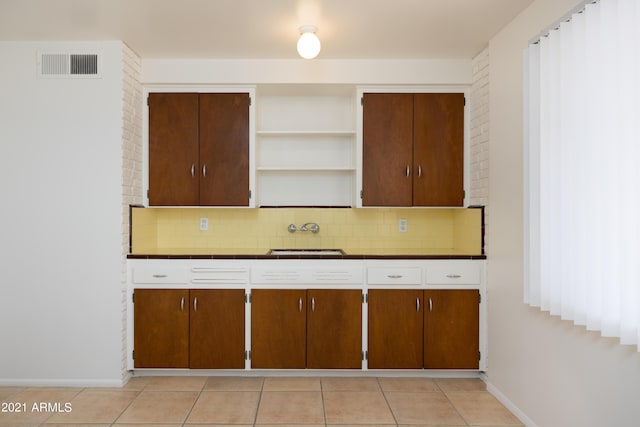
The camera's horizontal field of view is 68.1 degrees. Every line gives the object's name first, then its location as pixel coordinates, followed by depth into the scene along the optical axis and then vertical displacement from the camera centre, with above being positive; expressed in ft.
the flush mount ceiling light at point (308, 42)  10.19 +3.78
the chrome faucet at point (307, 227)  14.19 -0.29
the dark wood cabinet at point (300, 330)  11.93 -2.85
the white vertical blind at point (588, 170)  6.48 +0.78
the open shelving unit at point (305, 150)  14.19 +2.03
